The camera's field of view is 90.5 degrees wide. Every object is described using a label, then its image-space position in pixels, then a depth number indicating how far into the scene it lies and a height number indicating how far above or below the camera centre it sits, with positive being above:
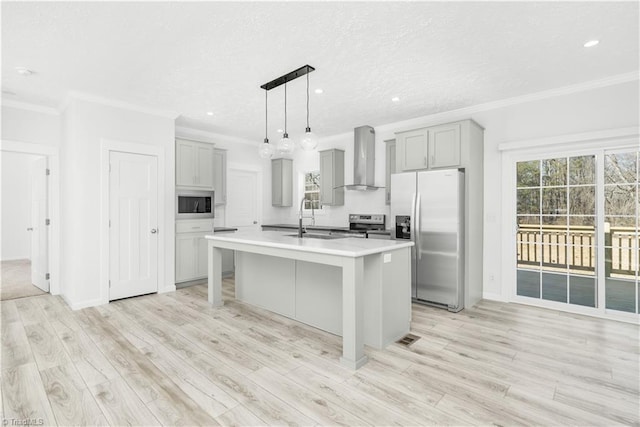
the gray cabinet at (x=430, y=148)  4.05 +0.87
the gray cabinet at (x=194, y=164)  4.97 +0.78
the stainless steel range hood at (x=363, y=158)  5.25 +0.90
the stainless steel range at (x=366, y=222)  5.36 -0.17
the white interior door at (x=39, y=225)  4.57 -0.18
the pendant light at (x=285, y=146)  3.21 +0.68
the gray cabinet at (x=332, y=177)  5.85 +0.65
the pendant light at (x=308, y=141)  3.01 +0.68
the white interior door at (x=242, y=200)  6.32 +0.27
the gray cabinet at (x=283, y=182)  6.80 +0.65
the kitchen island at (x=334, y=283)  2.48 -0.70
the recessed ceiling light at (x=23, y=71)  3.16 +1.44
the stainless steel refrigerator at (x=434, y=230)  3.86 -0.23
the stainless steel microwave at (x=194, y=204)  5.01 +0.14
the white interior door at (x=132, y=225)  4.16 -0.16
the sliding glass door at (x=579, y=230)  3.49 -0.21
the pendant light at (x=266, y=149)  3.45 +0.69
